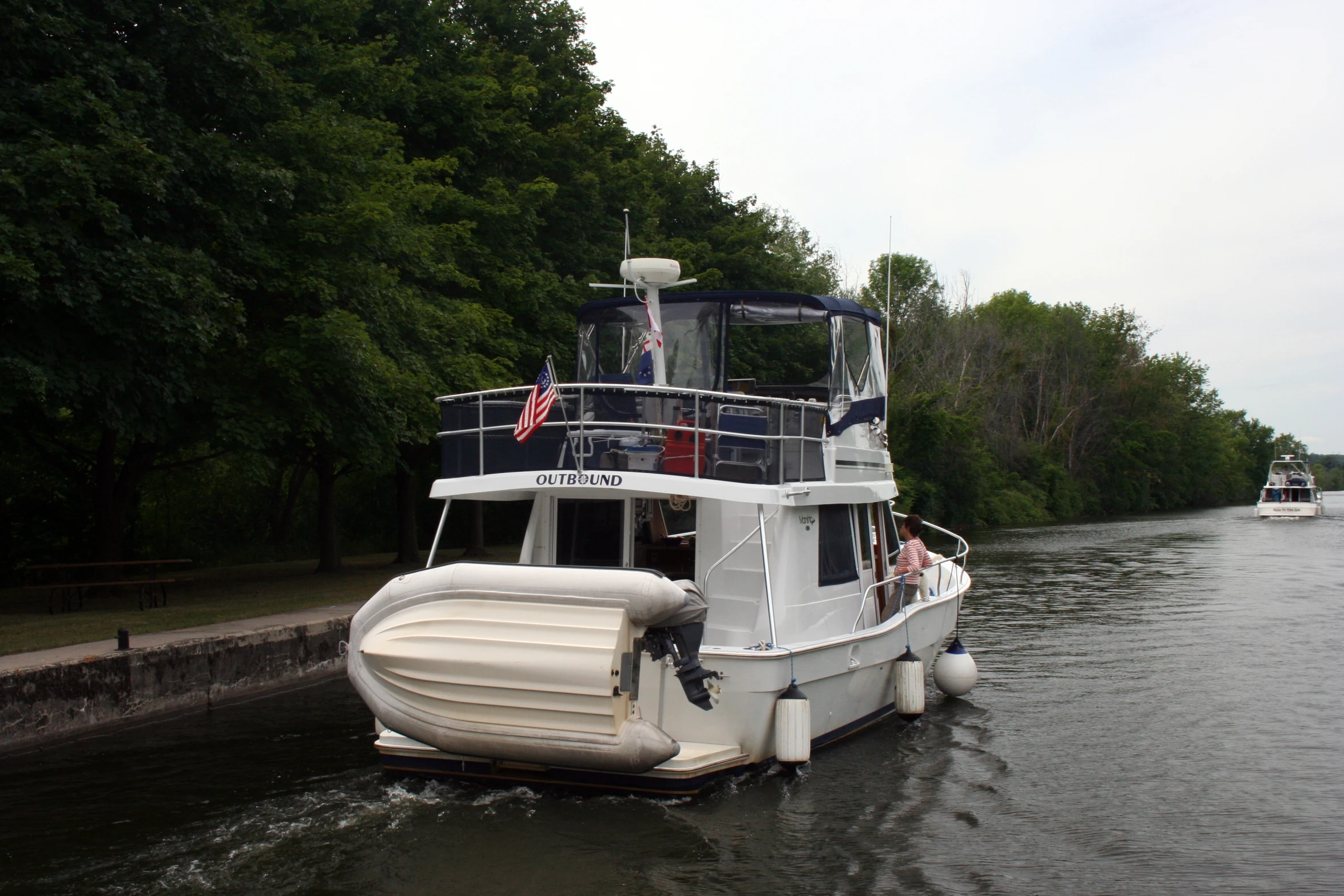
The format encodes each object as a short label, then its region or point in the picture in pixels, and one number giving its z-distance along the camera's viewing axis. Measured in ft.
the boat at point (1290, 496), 194.18
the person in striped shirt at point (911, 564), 43.42
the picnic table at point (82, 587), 54.39
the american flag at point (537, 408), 31.91
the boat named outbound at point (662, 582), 27.63
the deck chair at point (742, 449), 33.30
